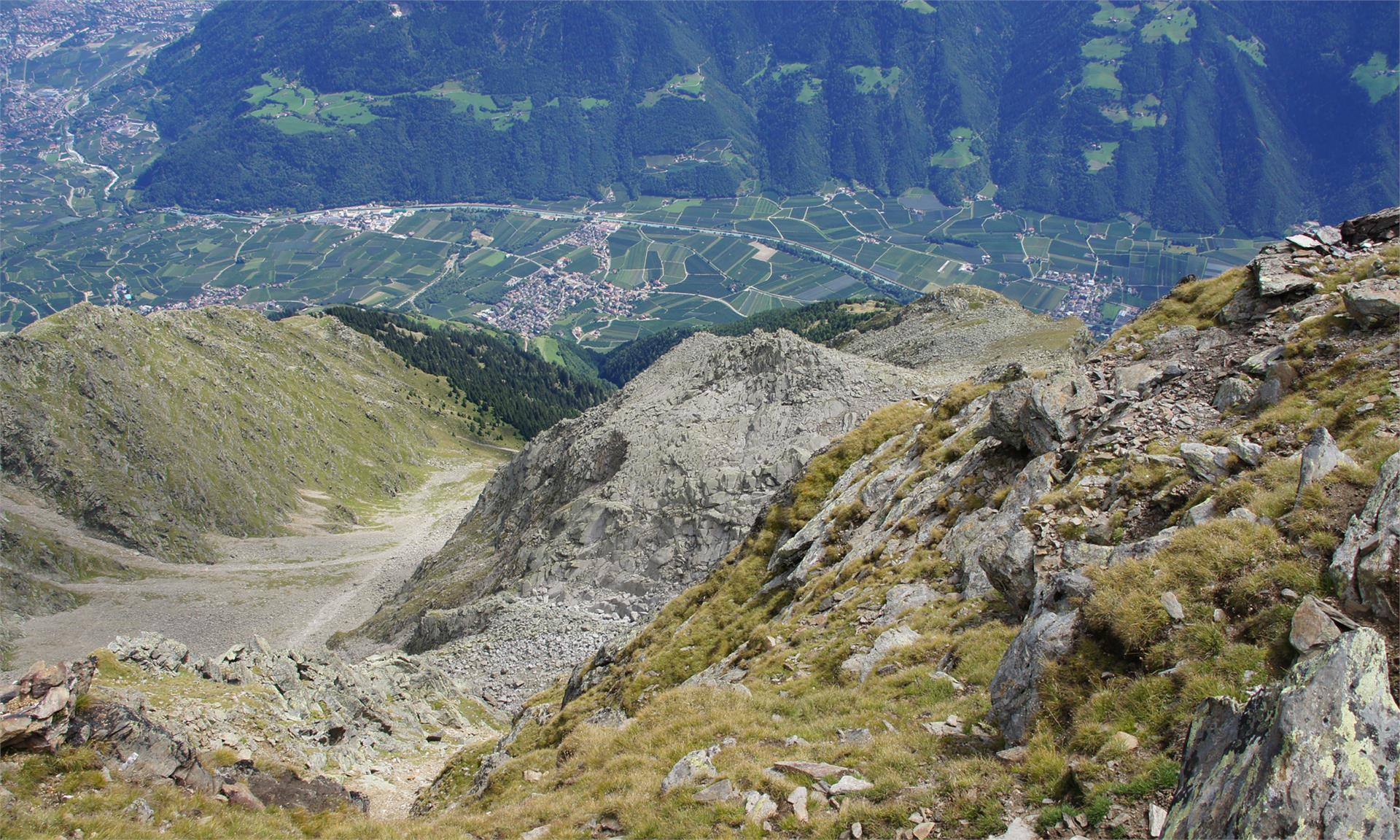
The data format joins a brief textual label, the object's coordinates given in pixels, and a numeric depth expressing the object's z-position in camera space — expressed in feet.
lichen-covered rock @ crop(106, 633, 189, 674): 118.11
